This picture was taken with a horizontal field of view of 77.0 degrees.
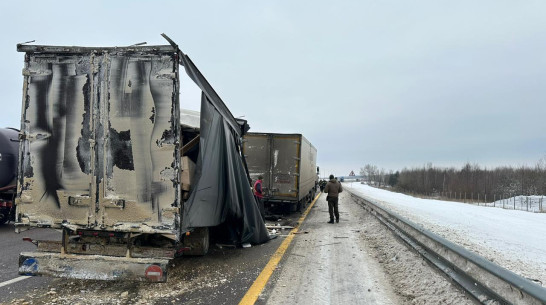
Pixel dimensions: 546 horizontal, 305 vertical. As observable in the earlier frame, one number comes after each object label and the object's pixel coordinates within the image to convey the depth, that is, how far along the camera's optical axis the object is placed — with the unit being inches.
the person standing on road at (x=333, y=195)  465.6
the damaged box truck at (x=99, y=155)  163.3
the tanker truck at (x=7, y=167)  383.9
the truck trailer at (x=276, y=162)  530.3
